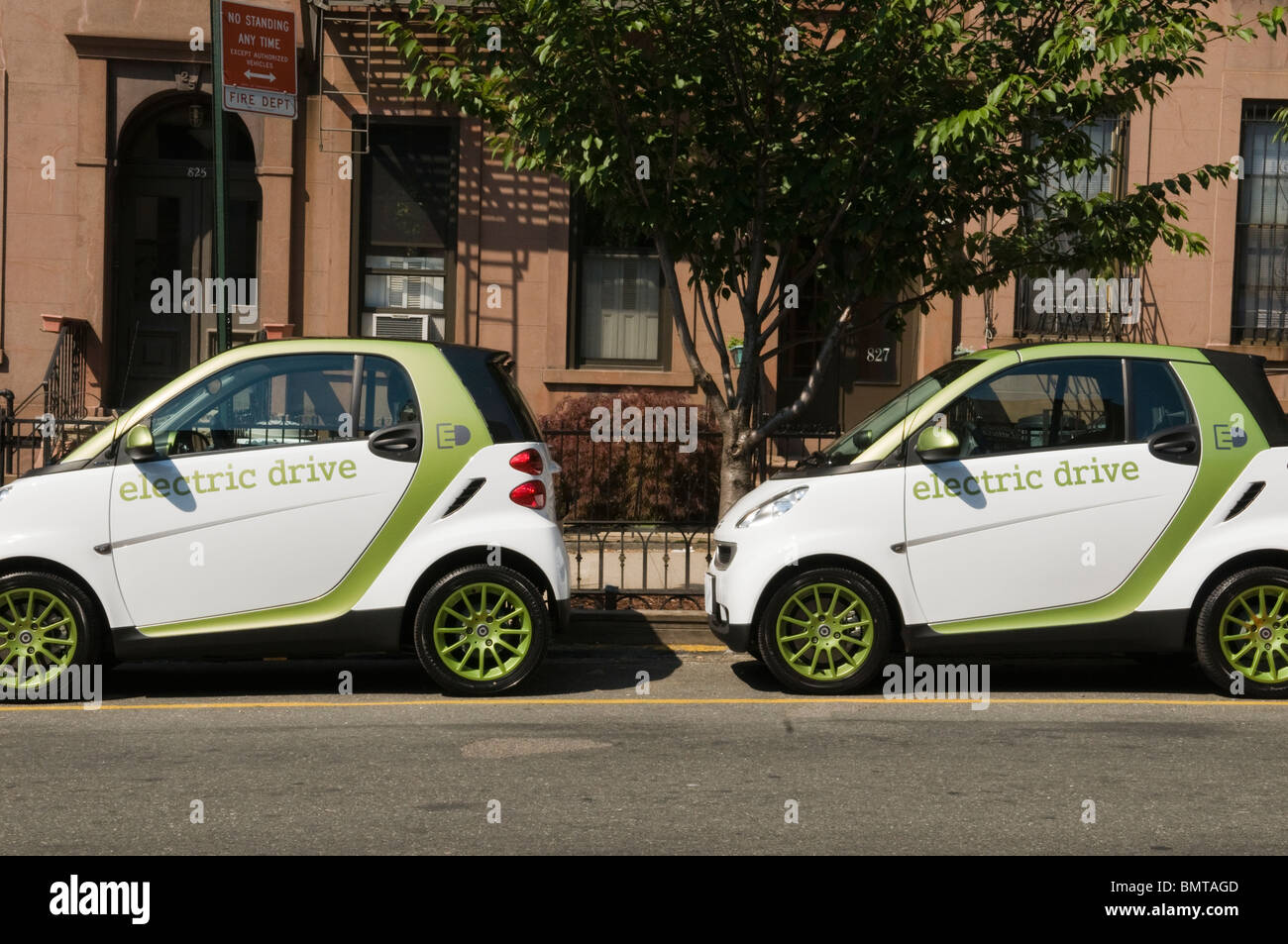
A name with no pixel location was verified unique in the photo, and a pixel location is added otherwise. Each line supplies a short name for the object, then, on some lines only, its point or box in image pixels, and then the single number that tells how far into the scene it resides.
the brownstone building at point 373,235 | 15.70
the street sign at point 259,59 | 13.78
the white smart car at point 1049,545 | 8.06
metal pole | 11.26
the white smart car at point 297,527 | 7.76
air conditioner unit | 16.33
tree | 9.94
